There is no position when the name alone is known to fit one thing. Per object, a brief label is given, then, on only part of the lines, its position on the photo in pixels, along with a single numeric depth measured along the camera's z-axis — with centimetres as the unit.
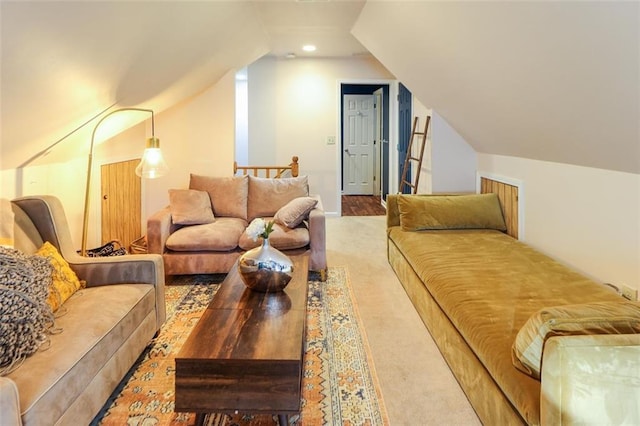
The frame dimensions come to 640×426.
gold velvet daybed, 123
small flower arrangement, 237
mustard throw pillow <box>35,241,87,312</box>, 203
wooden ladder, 486
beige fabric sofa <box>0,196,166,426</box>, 144
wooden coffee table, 160
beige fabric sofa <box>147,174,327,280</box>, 348
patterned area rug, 186
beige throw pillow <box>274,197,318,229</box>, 363
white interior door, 866
